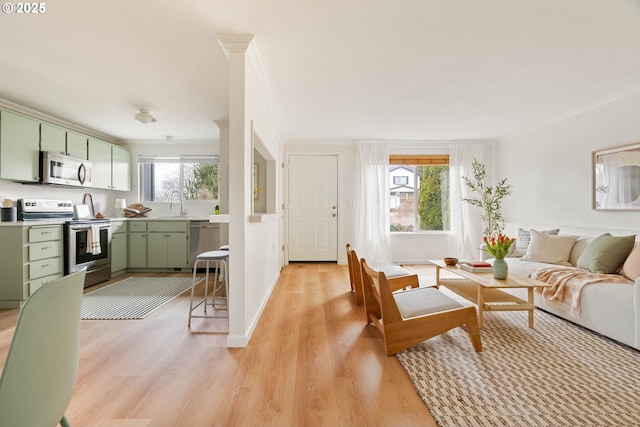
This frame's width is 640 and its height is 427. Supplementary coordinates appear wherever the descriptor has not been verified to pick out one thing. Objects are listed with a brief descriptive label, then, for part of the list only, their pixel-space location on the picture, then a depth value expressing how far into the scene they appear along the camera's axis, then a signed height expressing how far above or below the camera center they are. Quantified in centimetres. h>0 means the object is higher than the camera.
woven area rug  151 -99
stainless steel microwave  381 +62
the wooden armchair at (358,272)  318 -62
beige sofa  222 -72
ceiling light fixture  381 +123
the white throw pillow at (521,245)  407 -42
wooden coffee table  255 -77
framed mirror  329 +41
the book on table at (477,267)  307 -54
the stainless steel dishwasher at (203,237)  501 -36
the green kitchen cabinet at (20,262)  318 -49
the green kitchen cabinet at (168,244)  495 -46
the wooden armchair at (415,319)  207 -73
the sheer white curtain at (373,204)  568 +20
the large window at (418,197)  598 +34
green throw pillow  294 -40
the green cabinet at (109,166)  468 +83
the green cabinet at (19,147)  338 +80
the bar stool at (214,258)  264 -37
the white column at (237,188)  228 +20
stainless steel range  372 -27
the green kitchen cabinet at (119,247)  458 -48
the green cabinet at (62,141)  387 +101
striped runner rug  303 -96
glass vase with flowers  280 -41
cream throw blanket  263 -63
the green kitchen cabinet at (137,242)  493 -43
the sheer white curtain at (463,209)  568 +10
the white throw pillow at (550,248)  354 -41
